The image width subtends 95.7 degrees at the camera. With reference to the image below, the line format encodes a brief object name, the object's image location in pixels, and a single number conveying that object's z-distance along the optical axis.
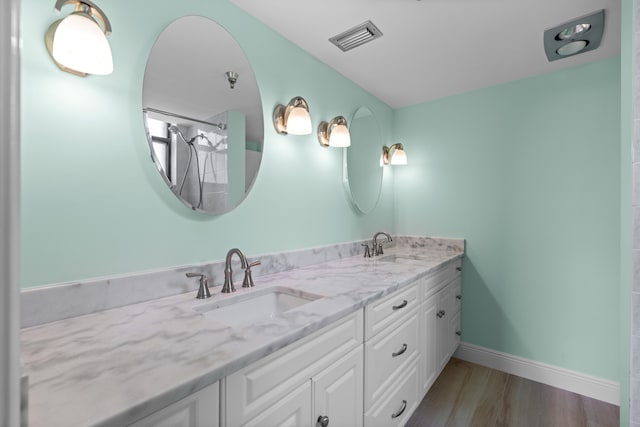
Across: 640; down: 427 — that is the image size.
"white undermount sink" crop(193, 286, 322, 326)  1.11
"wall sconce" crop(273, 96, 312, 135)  1.56
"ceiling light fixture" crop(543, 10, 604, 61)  1.53
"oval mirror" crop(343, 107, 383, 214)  2.22
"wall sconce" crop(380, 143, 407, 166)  2.58
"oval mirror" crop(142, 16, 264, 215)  1.14
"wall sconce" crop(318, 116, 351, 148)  1.88
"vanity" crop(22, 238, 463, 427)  0.57
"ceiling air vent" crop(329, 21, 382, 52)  1.59
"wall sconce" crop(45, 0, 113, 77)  0.84
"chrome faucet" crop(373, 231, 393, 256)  2.28
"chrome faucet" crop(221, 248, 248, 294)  1.21
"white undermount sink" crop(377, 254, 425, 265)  2.06
